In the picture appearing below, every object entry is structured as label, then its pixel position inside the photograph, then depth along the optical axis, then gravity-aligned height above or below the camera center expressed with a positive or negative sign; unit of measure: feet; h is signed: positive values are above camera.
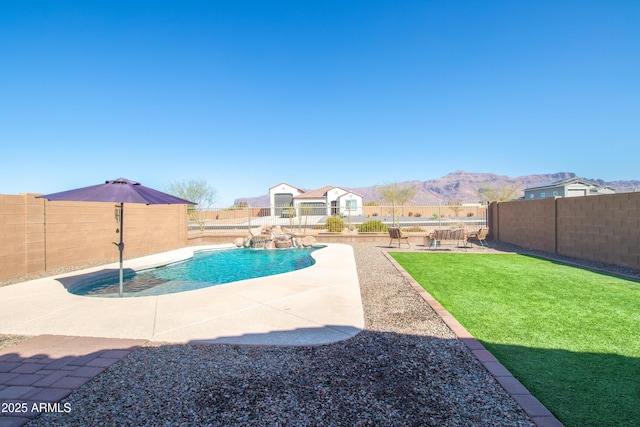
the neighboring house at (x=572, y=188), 100.27 +8.34
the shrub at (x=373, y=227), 54.70 -2.38
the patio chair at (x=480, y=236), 44.37 -3.49
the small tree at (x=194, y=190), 96.17 +8.18
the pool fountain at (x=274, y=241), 48.67 -4.24
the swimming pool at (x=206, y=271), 23.65 -5.75
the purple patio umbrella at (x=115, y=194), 17.58 +1.33
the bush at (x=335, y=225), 58.65 -2.13
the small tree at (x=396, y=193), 146.20 +10.12
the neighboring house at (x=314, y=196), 132.57 +8.11
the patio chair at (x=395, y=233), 44.34 -2.88
